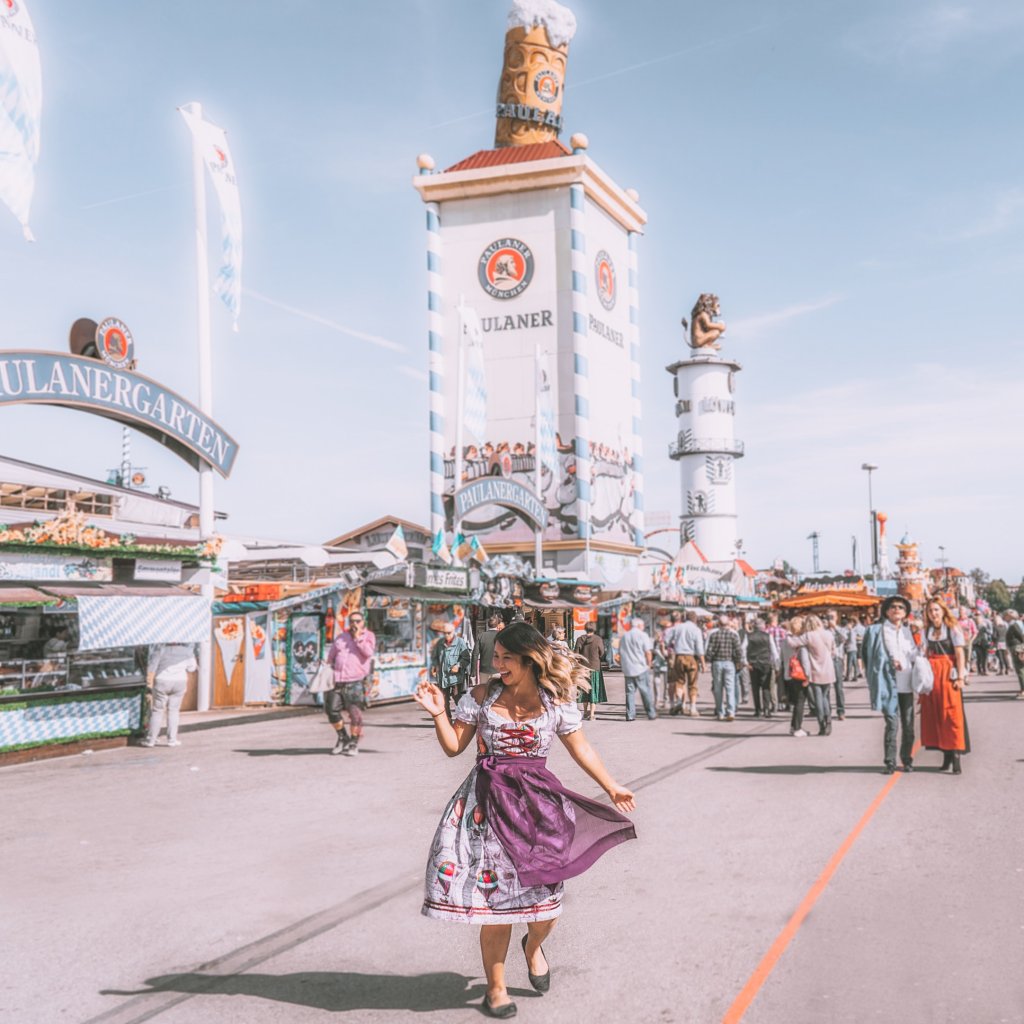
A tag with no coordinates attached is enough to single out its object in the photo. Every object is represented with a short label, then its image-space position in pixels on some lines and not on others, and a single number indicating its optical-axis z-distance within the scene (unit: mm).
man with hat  10883
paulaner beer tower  44875
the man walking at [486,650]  13922
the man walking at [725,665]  17297
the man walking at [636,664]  17250
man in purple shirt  13211
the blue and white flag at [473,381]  31984
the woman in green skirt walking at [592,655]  17594
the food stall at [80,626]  12984
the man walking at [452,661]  15414
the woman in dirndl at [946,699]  10555
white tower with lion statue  77062
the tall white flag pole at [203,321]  19547
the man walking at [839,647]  16550
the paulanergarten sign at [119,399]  13492
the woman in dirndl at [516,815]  4504
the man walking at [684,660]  18062
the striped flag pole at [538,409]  36406
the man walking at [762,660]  17375
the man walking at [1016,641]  19641
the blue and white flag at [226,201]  19500
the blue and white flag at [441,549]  23391
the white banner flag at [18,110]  13828
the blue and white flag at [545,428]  36688
